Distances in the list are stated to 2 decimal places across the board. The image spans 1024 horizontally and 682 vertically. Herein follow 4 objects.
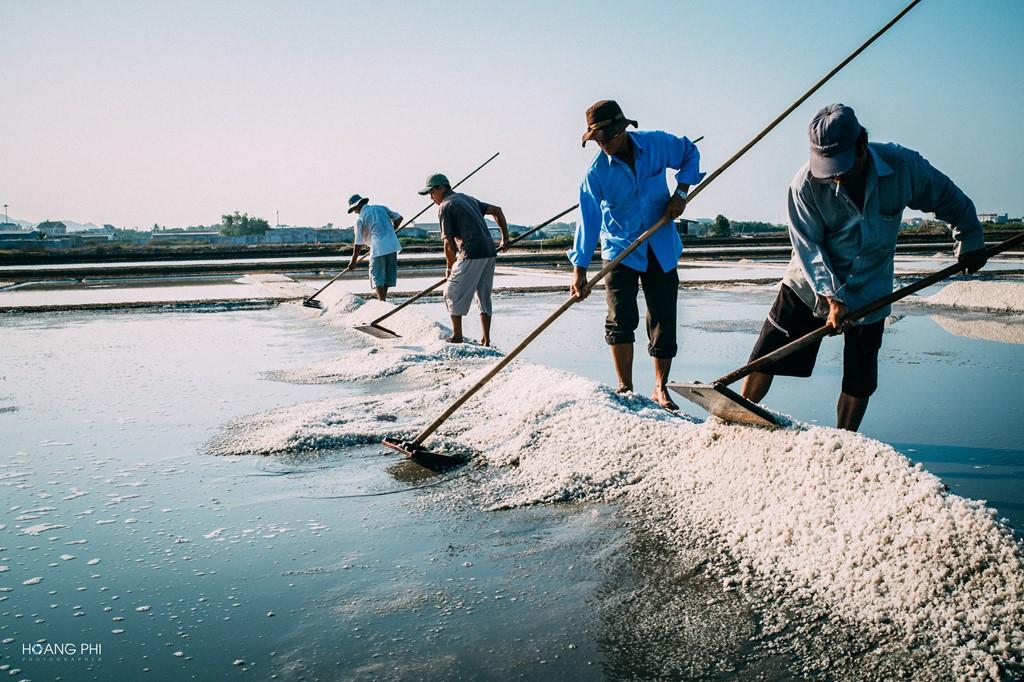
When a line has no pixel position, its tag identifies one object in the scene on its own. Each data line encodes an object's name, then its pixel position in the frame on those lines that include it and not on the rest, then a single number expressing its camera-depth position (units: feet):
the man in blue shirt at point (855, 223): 8.09
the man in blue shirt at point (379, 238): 27.22
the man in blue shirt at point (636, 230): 11.90
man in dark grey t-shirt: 19.97
